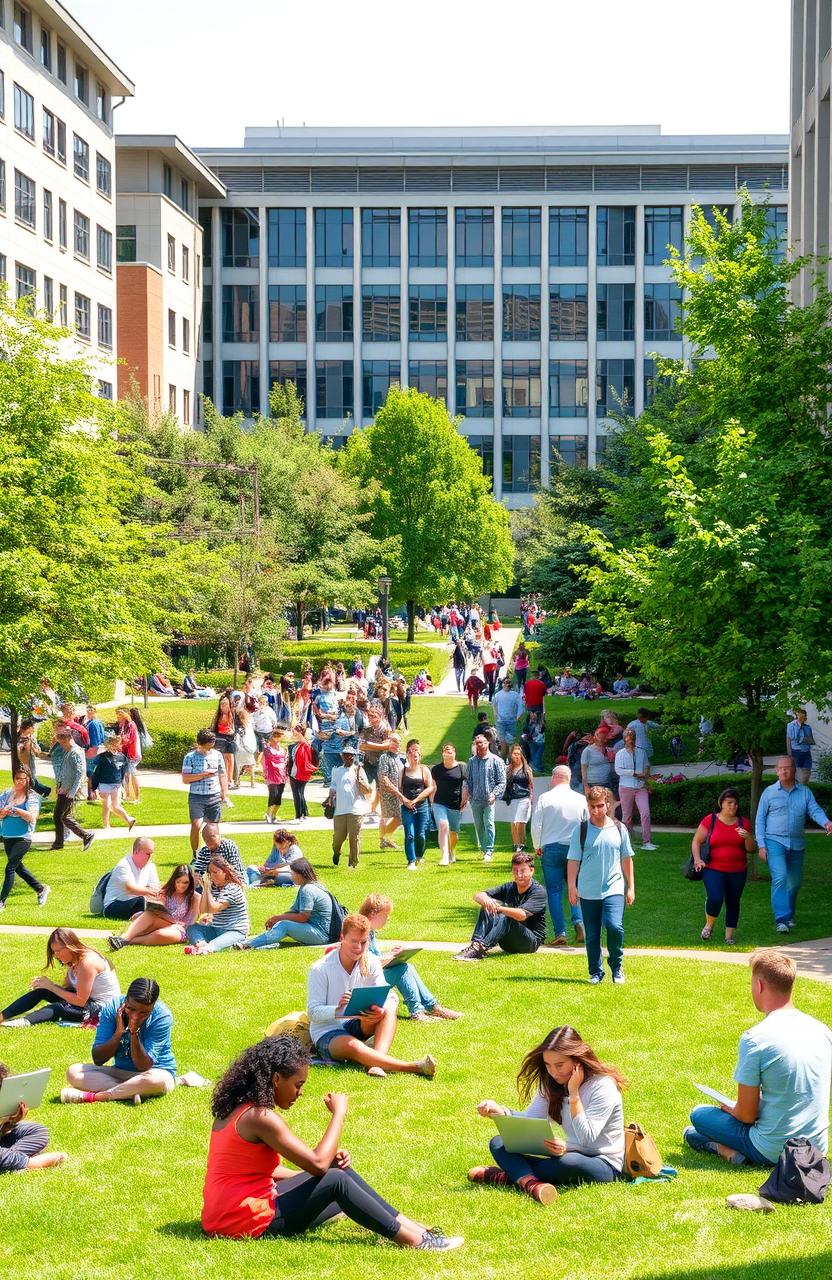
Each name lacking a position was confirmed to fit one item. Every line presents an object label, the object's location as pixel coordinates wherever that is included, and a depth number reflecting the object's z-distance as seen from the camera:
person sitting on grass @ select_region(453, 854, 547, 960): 12.98
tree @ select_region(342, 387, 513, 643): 61.88
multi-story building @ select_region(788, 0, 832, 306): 30.36
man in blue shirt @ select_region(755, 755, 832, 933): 13.96
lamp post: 39.69
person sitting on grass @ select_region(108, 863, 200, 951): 14.18
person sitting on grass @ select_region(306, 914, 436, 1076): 9.75
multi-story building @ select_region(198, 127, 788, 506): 88.00
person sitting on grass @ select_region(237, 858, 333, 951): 13.56
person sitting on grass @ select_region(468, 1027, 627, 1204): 7.43
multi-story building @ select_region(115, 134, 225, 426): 65.38
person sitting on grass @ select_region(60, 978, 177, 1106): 9.20
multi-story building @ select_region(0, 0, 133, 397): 44.84
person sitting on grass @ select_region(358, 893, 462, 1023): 10.84
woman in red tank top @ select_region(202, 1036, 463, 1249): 6.72
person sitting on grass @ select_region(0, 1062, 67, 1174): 7.91
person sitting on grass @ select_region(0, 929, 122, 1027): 10.78
